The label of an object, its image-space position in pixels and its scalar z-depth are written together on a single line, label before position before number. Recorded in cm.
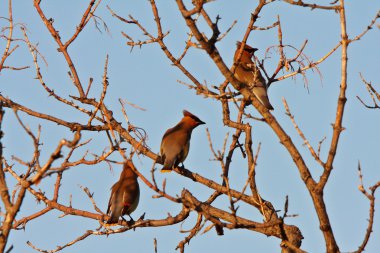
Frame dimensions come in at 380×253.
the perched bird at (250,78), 1495
